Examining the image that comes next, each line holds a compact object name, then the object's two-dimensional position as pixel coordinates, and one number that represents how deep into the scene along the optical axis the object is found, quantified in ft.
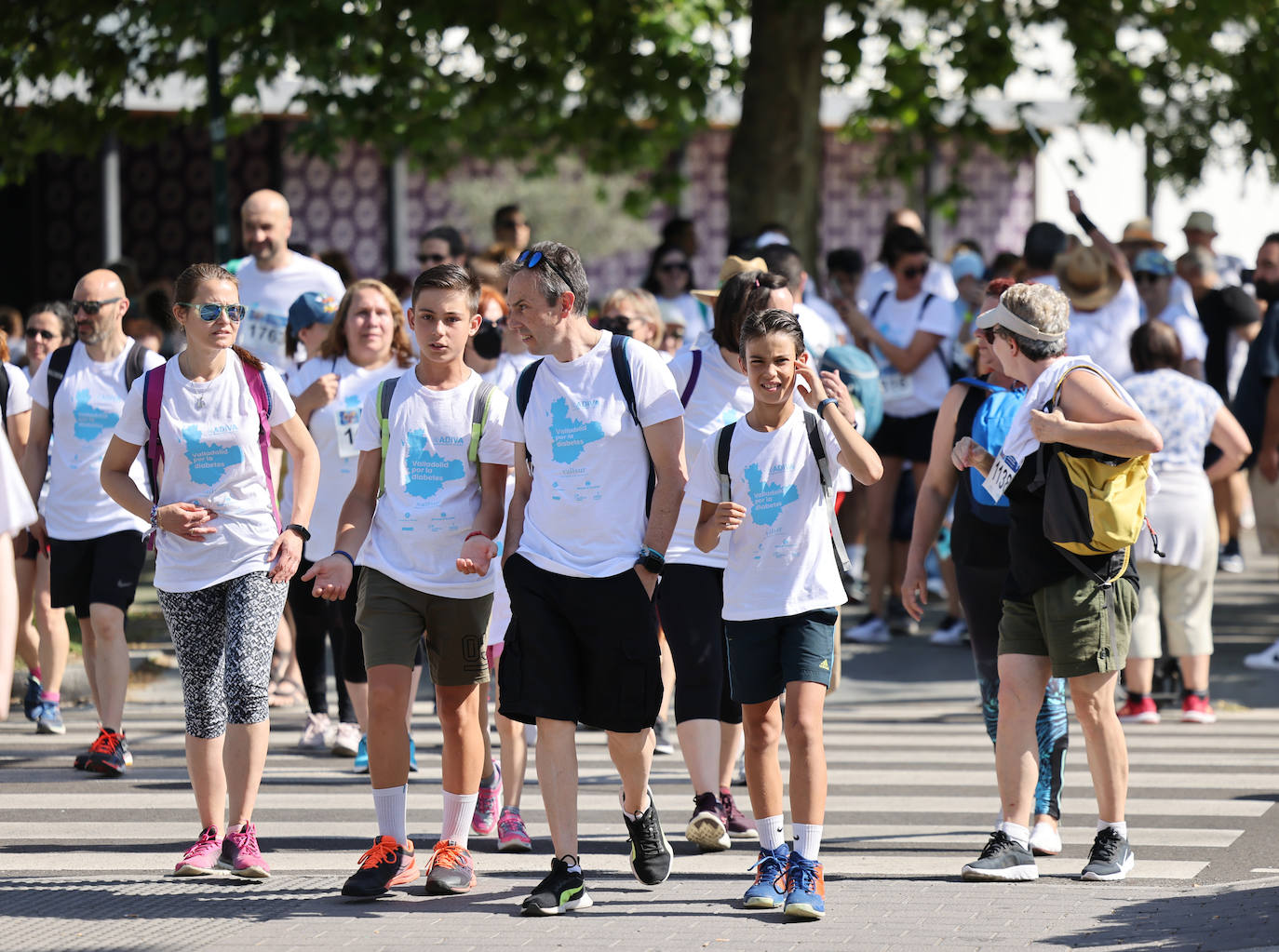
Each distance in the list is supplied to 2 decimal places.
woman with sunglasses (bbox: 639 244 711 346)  82.58
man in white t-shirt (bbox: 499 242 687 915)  39.09
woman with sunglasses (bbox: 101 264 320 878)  42.14
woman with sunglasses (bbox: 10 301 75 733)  63.62
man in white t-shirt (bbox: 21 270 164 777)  55.52
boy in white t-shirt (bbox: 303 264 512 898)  40.65
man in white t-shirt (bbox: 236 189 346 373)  65.05
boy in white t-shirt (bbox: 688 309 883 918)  39.60
